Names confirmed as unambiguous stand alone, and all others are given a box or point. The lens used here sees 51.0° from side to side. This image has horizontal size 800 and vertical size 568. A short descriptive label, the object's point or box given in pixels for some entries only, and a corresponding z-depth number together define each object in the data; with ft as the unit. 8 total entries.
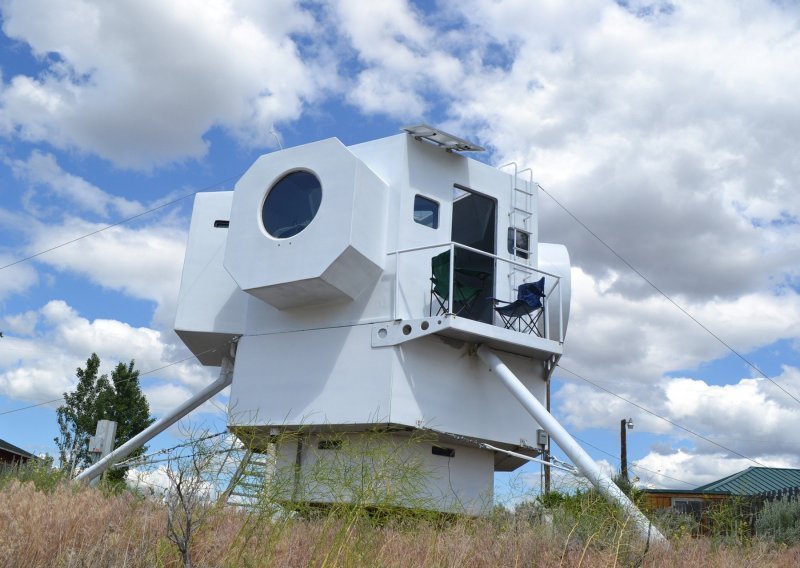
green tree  123.75
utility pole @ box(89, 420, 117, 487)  62.18
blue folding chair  54.24
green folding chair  53.36
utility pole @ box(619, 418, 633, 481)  118.21
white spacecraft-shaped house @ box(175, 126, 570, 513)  52.01
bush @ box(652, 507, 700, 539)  34.45
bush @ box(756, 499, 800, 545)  44.18
